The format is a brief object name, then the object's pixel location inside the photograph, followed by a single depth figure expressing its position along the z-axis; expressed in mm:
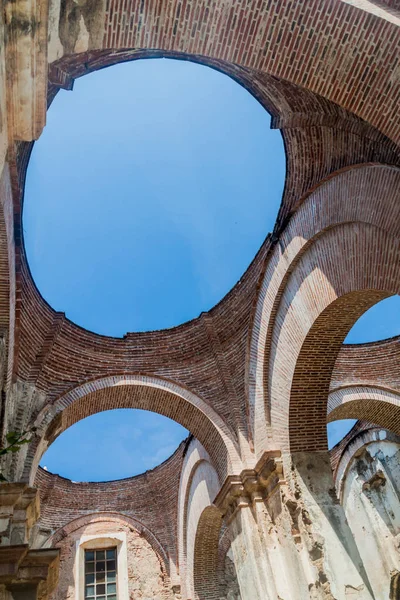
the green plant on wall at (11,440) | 3496
